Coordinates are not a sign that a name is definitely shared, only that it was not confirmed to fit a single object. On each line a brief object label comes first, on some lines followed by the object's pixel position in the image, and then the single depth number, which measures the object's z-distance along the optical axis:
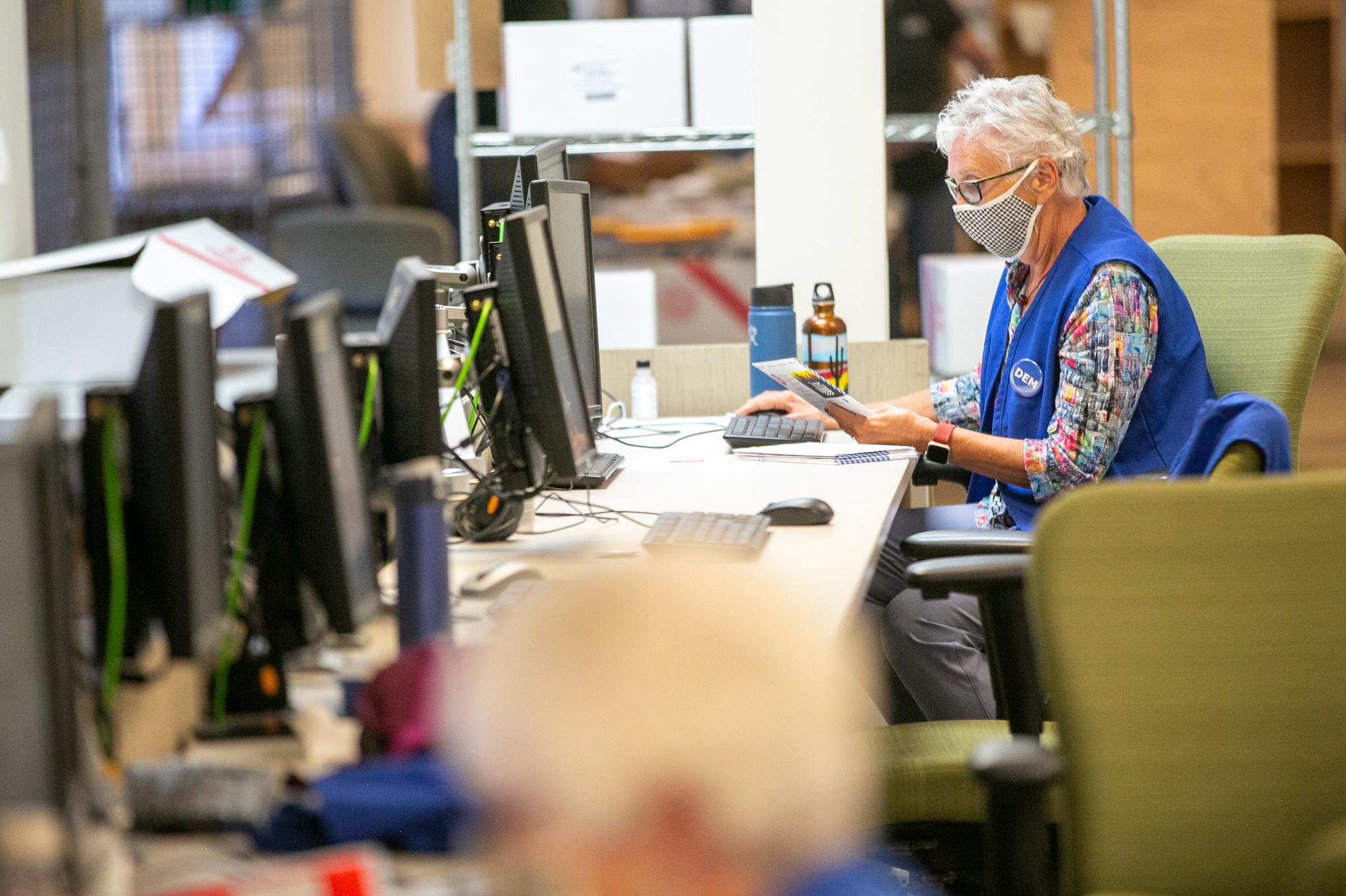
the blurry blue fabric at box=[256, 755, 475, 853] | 4.66
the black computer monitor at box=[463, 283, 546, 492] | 7.18
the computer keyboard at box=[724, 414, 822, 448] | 7.82
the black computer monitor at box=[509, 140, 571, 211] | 7.63
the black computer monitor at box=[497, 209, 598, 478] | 7.12
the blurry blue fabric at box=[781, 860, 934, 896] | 2.84
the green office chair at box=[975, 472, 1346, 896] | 6.13
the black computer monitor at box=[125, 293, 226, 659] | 5.60
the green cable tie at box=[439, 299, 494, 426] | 7.18
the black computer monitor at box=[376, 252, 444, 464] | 6.88
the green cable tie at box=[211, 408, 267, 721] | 6.08
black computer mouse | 7.20
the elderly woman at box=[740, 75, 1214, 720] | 7.38
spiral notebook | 7.69
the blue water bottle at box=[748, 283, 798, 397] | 8.13
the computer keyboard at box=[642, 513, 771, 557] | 7.06
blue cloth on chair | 6.73
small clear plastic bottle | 8.21
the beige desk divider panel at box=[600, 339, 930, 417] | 8.25
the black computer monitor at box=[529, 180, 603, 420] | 7.61
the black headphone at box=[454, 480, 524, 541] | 7.22
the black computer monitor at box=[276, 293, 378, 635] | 6.44
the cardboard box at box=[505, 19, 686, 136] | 8.76
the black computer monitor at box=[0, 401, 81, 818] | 4.38
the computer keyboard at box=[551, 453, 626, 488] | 7.53
